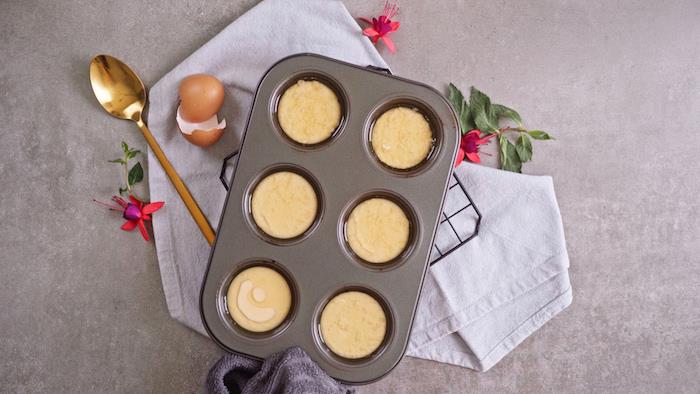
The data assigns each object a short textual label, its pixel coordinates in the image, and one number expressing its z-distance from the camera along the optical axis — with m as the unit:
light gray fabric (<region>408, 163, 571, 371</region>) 0.86
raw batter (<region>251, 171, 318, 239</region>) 0.76
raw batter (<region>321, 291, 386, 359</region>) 0.75
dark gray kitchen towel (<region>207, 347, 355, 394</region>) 0.73
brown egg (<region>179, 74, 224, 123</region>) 0.83
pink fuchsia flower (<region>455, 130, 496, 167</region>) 0.85
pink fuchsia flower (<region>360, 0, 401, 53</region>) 0.87
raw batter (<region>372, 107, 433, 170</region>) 0.77
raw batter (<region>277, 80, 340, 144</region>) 0.77
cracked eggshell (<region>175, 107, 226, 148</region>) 0.84
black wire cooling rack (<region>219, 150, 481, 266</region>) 0.86
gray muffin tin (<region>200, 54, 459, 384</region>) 0.75
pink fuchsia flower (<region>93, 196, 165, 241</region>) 0.85
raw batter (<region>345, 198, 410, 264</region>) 0.76
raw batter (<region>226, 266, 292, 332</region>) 0.76
